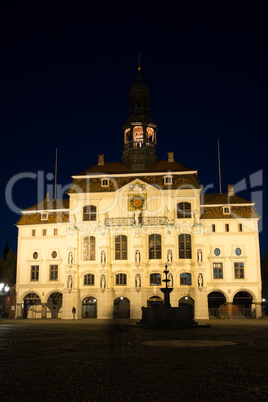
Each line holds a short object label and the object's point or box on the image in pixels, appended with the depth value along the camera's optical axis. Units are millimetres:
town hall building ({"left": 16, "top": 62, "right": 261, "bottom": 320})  55094
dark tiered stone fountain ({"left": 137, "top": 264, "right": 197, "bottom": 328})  36875
